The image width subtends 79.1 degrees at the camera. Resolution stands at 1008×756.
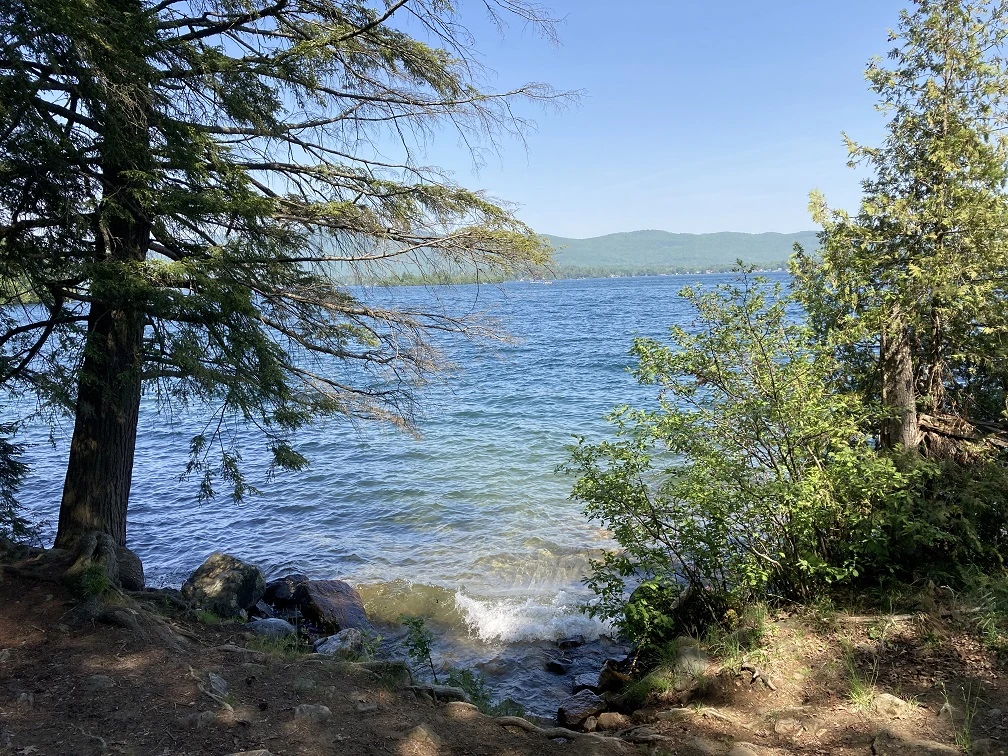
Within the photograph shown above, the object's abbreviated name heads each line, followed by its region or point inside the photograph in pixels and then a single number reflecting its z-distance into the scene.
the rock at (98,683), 4.37
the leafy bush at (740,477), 5.10
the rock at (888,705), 4.05
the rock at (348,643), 7.05
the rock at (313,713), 4.29
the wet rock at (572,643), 8.02
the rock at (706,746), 4.00
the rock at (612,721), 5.02
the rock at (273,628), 7.07
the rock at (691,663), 5.14
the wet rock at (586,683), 6.66
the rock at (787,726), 4.15
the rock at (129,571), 6.31
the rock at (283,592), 9.02
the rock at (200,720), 4.05
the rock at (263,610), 8.66
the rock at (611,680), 6.21
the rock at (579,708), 5.61
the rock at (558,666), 7.44
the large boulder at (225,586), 8.02
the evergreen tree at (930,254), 5.48
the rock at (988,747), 3.51
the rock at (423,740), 4.05
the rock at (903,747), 3.63
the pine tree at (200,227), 5.03
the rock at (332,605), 8.59
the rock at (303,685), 4.78
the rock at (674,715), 4.57
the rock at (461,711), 4.68
